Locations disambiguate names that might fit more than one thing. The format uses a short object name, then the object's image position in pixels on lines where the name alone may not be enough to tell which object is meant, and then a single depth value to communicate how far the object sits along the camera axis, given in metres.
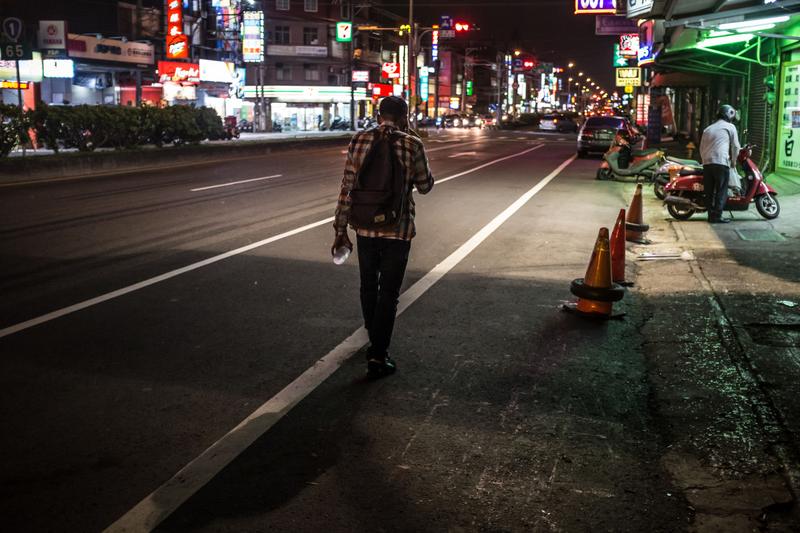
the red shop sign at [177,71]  47.78
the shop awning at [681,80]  33.22
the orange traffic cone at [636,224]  12.17
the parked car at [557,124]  76.49
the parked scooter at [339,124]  74.68
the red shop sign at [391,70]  67.88
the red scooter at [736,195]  14.05
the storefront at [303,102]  79.00
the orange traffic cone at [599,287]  7.48
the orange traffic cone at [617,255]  9.07
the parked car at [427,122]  83.72
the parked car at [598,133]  33.09
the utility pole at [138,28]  47.16
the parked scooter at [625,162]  21.66
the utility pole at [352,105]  70.25
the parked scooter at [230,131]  46.42
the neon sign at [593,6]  39.19
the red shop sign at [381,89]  66.81
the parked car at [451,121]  94.44
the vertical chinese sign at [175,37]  46.66
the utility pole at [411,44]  52.96
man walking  5.53
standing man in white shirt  13.16
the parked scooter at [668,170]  15.95
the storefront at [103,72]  41.94
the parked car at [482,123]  97.69
